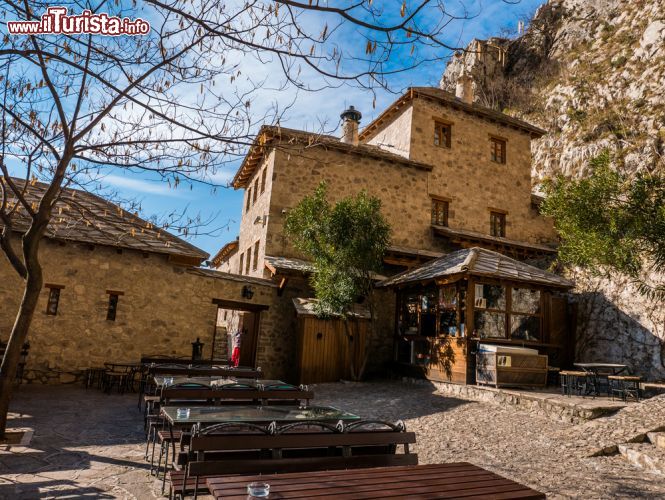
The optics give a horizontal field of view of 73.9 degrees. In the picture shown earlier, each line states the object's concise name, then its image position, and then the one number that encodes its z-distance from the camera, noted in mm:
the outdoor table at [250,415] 4000
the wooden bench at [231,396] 5724
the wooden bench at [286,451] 3286
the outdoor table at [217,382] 6255
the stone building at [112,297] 10664
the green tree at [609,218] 7418
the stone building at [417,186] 14727
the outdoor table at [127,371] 10462
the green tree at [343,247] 11711
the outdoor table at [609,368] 9254
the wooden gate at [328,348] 12320
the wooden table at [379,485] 2492
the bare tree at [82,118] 3062
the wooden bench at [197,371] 8398
